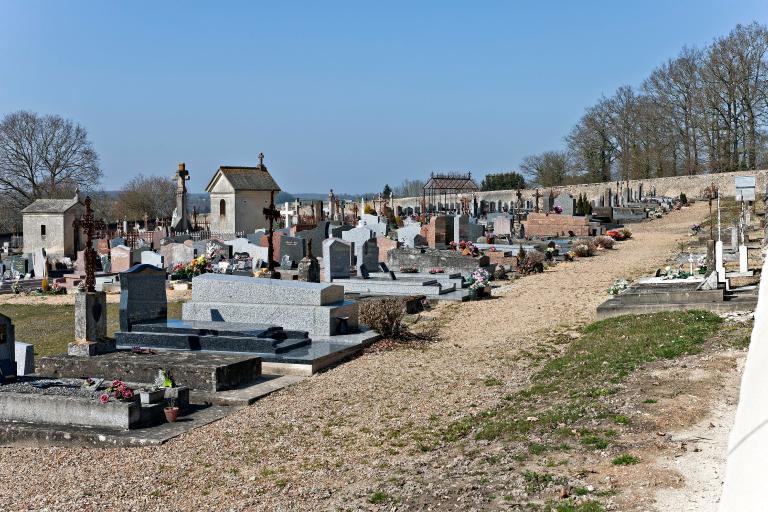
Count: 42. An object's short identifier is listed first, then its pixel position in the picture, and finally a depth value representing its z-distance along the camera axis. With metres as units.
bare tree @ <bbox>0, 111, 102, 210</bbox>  55.44
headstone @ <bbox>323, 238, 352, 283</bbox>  19.14
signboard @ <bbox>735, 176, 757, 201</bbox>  17.34
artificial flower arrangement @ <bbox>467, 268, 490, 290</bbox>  18.25
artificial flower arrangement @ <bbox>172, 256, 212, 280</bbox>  22.39
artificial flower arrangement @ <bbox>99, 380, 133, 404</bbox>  8.45
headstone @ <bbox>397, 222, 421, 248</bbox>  25.92
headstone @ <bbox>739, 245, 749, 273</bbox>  16.33
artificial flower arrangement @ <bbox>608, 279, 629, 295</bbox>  15.20
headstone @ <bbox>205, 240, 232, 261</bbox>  25.69
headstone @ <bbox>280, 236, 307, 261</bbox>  23.86
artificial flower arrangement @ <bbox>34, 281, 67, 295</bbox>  23.05
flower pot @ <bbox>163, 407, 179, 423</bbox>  8.71
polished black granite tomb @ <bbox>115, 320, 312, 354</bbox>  11.73
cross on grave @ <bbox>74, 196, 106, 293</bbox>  12.01
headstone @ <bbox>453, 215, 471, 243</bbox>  26.89
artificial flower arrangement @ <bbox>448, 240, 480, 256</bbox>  22.69
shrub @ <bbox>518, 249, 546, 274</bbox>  22.80
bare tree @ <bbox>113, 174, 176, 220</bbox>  58.41
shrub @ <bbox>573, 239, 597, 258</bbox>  26.41
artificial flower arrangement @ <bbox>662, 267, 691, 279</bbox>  15.54
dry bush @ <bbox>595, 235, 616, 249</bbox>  28.53
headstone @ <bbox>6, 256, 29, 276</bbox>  27.58
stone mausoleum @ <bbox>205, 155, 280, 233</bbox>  38.84
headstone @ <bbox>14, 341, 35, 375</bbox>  10.73
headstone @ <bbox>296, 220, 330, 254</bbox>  26.41
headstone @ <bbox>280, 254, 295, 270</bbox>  22.77
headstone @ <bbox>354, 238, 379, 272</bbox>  20.20
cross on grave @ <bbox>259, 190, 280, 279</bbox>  18.55
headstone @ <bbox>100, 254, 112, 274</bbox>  26.13
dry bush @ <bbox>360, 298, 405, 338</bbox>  13.34
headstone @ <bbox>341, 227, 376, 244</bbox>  26.87
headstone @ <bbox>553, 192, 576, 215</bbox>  38.80
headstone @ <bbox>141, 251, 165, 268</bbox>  24.98
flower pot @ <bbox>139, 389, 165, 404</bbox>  8.73
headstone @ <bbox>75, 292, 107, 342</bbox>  11.30
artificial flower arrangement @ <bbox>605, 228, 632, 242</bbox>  32.12
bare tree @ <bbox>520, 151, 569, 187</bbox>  70.75
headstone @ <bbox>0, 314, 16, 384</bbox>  9.95
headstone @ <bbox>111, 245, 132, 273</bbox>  25.38
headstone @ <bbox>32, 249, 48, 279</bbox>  26.95
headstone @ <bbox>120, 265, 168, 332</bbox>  12.77
